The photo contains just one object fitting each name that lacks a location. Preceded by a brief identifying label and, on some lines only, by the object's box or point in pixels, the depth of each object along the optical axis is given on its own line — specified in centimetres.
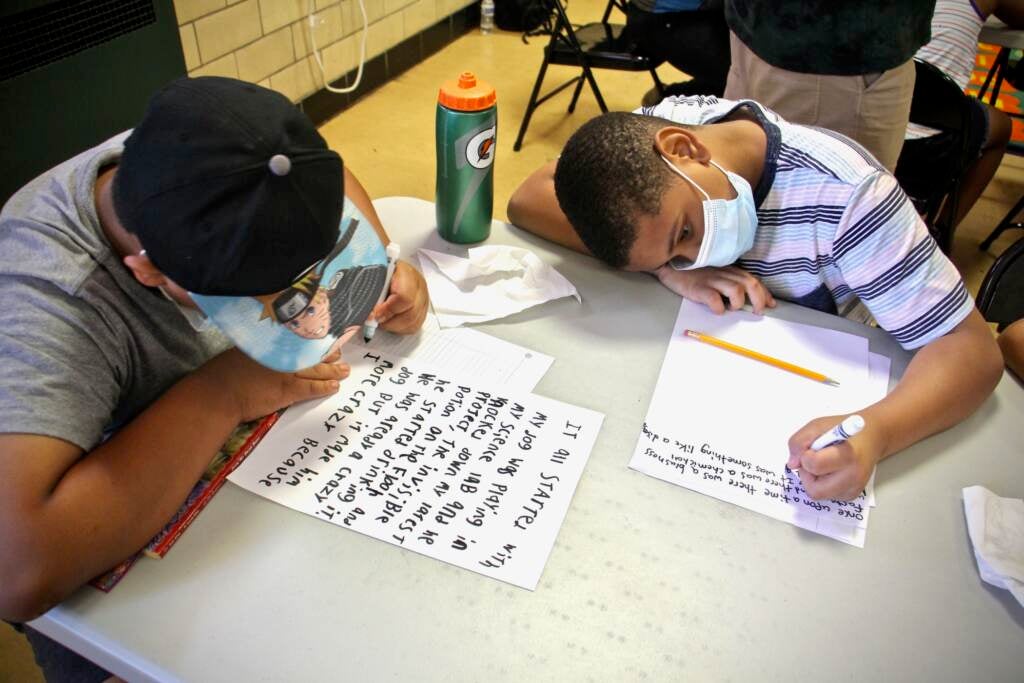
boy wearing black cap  54
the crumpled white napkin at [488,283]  93
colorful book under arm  61
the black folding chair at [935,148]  155
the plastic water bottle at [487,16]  363
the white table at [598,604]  57
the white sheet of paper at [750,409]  72
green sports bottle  94
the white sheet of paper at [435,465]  66
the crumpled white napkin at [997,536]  65
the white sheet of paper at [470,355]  83
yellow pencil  86
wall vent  153
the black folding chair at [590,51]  245
